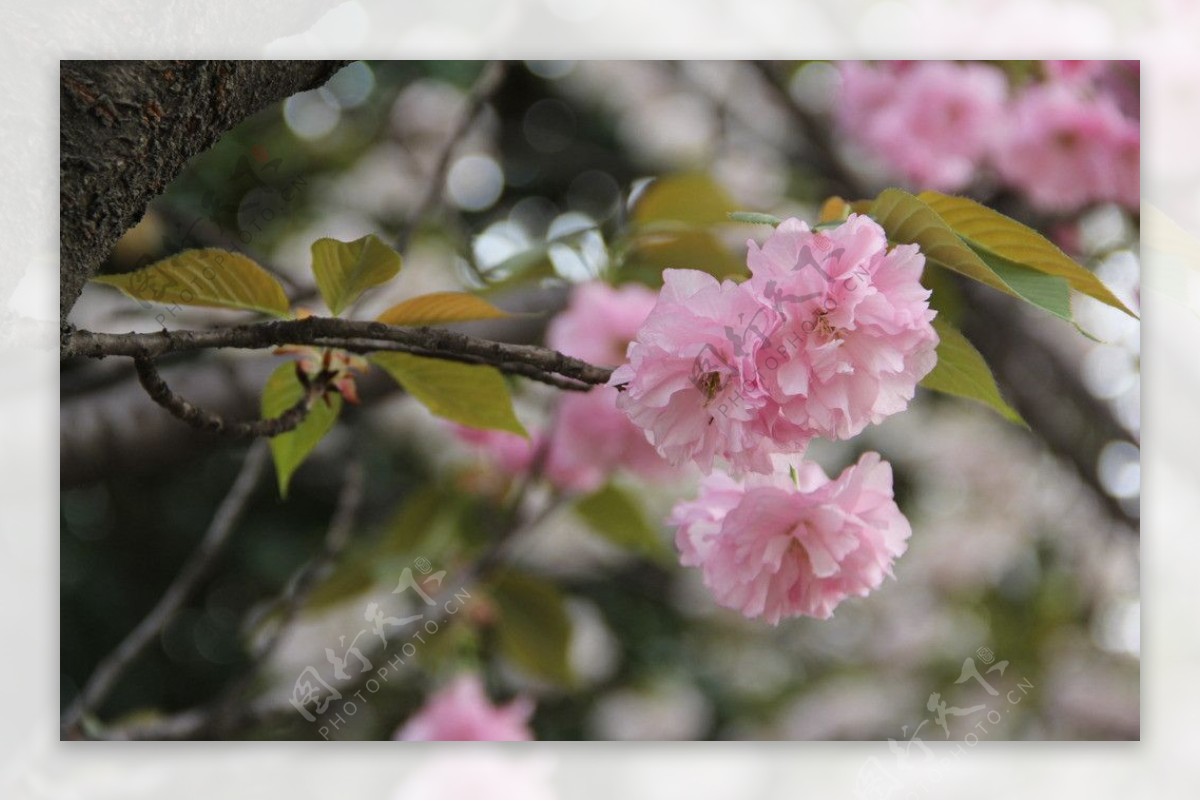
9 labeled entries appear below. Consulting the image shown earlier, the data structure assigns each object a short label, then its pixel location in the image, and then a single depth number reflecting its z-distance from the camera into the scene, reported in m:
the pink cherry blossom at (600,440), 1.08
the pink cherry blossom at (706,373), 0.91
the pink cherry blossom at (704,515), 0.96
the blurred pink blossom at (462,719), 1.05
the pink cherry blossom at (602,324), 1.07
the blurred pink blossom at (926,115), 1.06
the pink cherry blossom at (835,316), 0.91
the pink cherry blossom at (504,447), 1.09
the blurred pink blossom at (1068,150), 1.05
